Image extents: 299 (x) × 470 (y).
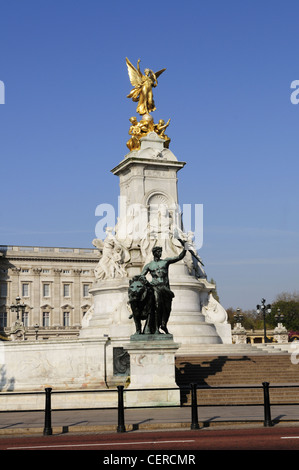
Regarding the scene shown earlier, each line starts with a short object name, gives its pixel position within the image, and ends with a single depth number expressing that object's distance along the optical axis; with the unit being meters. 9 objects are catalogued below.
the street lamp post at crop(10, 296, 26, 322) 58.62
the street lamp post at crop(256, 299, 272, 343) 58.41
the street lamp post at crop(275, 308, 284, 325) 62.03
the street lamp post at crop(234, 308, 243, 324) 63.25
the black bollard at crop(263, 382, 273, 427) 14.32
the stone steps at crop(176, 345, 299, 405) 20.75
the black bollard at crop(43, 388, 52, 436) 14.00
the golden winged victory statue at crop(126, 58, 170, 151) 42.34
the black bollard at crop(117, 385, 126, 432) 14.12
